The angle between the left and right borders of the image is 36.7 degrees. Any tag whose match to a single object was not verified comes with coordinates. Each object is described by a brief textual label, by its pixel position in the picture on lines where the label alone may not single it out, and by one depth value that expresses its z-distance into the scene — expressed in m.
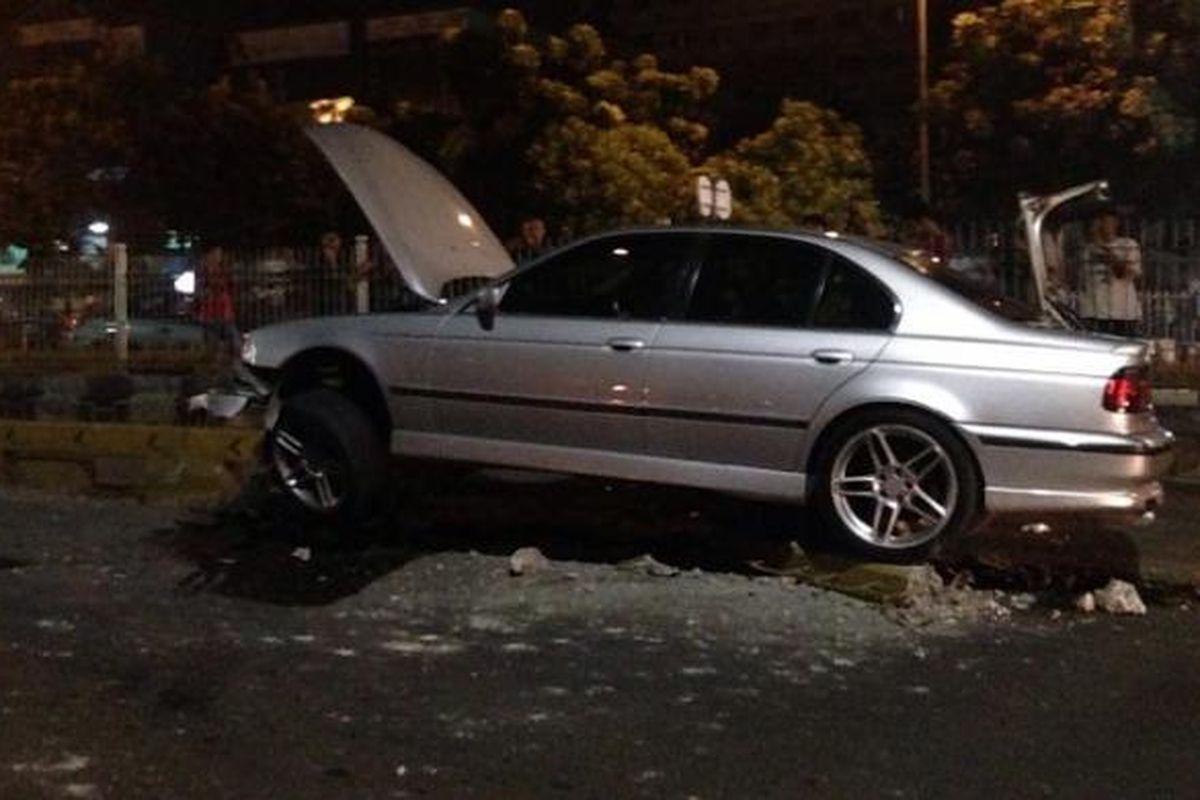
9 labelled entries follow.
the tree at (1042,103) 21.88
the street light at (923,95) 27.13
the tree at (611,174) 22.91
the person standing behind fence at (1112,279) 13.82
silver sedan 7.16
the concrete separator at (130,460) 9.21
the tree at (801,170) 21.08
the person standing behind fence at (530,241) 13.85
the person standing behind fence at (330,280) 15.87
